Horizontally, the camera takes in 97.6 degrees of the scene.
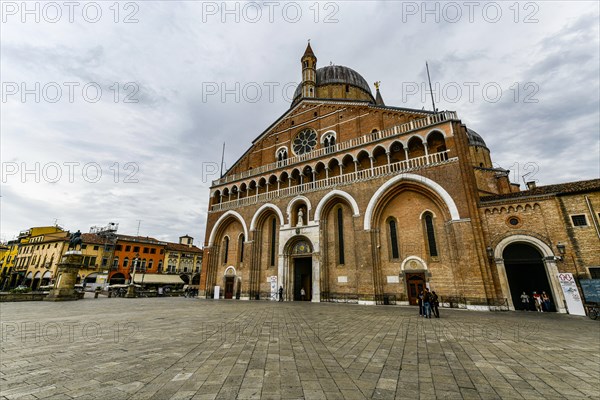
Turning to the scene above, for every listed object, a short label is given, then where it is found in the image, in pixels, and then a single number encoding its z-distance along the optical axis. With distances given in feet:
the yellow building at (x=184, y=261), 158.40
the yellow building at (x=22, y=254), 145.48
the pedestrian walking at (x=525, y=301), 48.21
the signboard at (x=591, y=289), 40.81
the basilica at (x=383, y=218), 46.52
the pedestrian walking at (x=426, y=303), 35.45
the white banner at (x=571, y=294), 42.01
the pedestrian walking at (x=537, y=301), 46.17
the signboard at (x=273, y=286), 70.28
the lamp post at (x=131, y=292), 84.06
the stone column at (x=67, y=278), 62.34
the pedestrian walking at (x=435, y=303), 35.02
